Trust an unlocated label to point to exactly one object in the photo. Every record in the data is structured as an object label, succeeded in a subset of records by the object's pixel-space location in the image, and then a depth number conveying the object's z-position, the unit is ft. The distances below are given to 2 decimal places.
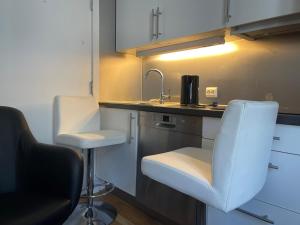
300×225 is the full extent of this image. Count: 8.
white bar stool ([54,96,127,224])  5.75
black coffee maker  6.59
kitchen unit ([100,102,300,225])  3.73
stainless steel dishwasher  5.08
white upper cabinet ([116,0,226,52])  5.58
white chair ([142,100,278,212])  3.03
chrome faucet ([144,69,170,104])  7.57
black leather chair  3.52
